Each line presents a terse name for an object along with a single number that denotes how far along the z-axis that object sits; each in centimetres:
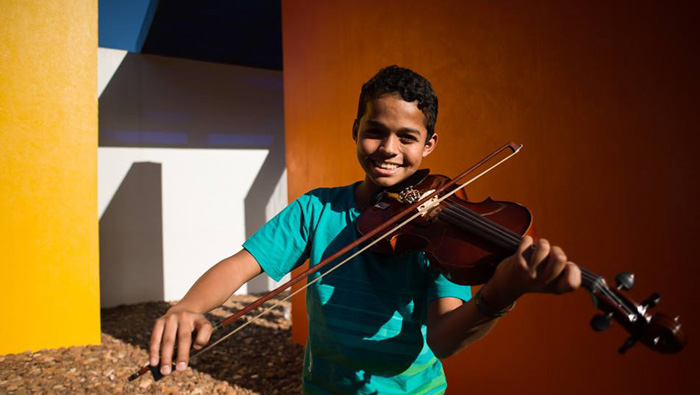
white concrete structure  728
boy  122
